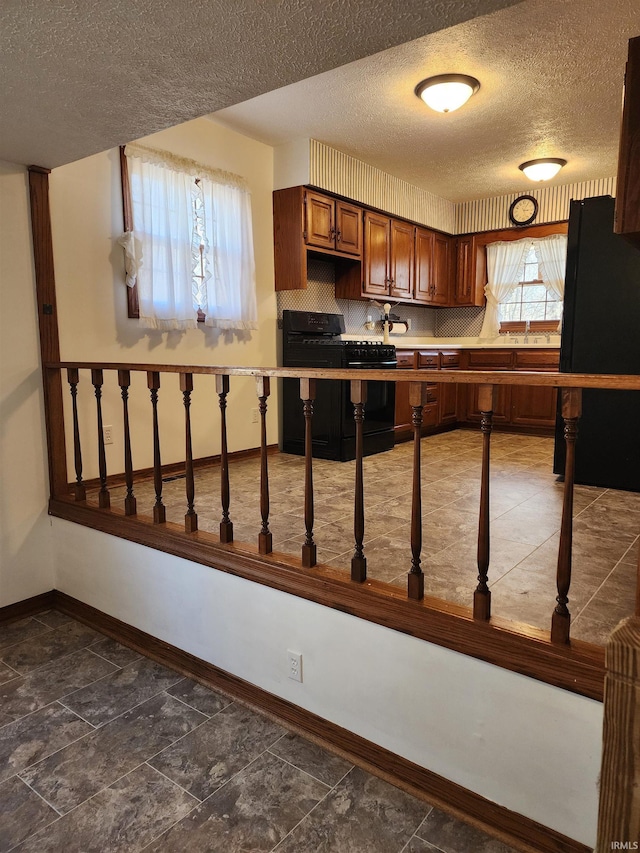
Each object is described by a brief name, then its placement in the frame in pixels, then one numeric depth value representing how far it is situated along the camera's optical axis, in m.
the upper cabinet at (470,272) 6.39
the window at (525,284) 5.94
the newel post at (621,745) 0.44
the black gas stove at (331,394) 4.34
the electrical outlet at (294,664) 1.96
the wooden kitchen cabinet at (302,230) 4.39
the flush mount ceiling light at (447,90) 3.23
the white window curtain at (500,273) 6.15
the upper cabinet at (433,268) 5.96
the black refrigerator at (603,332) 3.31
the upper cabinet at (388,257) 5.15
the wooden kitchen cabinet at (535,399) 5.59
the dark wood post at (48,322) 2.73
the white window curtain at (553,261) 5.86
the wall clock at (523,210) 5.91
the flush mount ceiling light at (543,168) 4.72
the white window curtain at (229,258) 3.92
